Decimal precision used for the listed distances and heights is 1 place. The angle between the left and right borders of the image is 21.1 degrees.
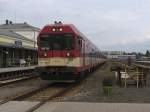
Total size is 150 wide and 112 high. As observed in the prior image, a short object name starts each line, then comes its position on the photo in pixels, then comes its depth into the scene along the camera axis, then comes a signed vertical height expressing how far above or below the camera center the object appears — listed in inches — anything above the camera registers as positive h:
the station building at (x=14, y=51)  1733.0 +61.4
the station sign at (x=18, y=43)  1964.6 +101.7
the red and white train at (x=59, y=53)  885.2 +21.9
